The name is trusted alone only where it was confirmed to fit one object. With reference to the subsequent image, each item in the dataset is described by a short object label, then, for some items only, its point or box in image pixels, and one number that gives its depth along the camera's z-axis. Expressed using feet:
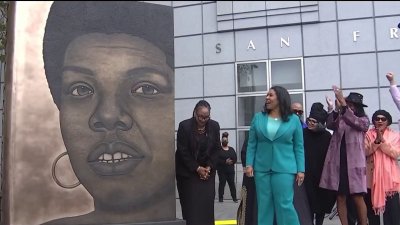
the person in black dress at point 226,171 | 35.68
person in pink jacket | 18.08
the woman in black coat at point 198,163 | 17.30
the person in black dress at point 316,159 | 18.62
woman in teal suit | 15.42
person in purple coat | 17.40
